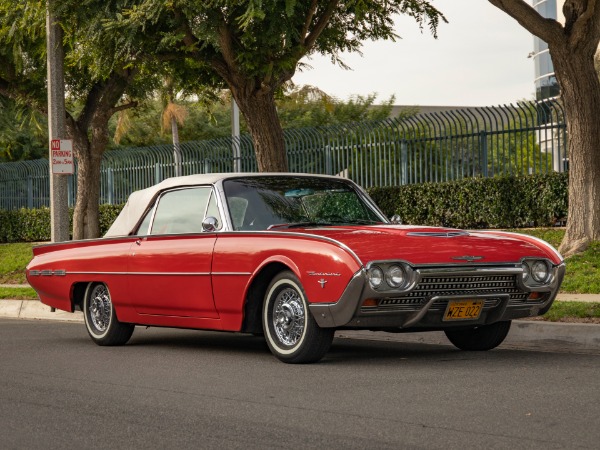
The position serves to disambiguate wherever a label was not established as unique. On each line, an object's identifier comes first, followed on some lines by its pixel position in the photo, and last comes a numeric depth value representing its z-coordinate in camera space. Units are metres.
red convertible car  8.65
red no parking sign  17.22
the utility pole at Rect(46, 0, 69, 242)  17.55
